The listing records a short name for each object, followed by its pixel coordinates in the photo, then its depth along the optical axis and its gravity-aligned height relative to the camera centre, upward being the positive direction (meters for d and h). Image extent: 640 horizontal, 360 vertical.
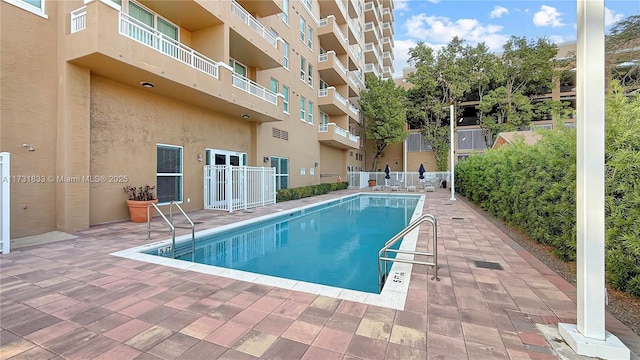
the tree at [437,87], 27.45 +9.21
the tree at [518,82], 26.39 +9.49
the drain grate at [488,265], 4.40 -1.39
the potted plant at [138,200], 8.13 -0.63
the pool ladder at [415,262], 3.86 -0.99
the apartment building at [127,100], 6.43 +2.46
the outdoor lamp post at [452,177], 14.07 +0.08
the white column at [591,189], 2.19 -0.09
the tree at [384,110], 27.19 +6.76
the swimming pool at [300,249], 4.64 -1.61
